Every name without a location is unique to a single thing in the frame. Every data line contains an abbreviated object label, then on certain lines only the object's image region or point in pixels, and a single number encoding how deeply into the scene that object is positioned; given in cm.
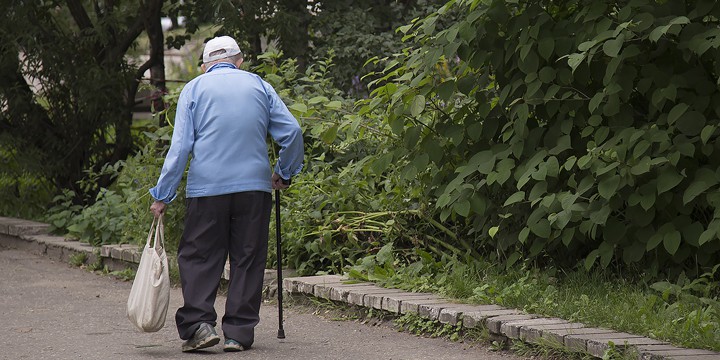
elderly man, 1266
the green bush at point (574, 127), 1292
